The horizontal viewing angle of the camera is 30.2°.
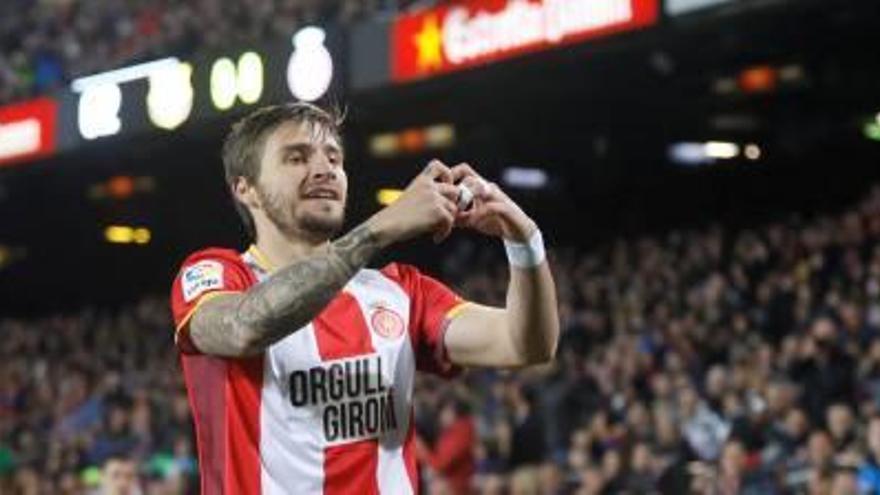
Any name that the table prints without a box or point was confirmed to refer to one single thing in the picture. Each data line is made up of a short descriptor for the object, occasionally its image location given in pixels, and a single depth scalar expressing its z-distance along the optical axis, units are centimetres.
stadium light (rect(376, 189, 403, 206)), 2180
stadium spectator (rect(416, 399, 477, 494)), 1127
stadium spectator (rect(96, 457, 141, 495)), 794
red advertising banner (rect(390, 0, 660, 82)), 1209
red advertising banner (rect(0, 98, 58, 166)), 1792
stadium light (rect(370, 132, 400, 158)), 2172
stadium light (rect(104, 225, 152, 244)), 2756
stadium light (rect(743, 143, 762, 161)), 2178
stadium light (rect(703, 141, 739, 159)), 2213
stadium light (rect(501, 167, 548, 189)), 2305
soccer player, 315
